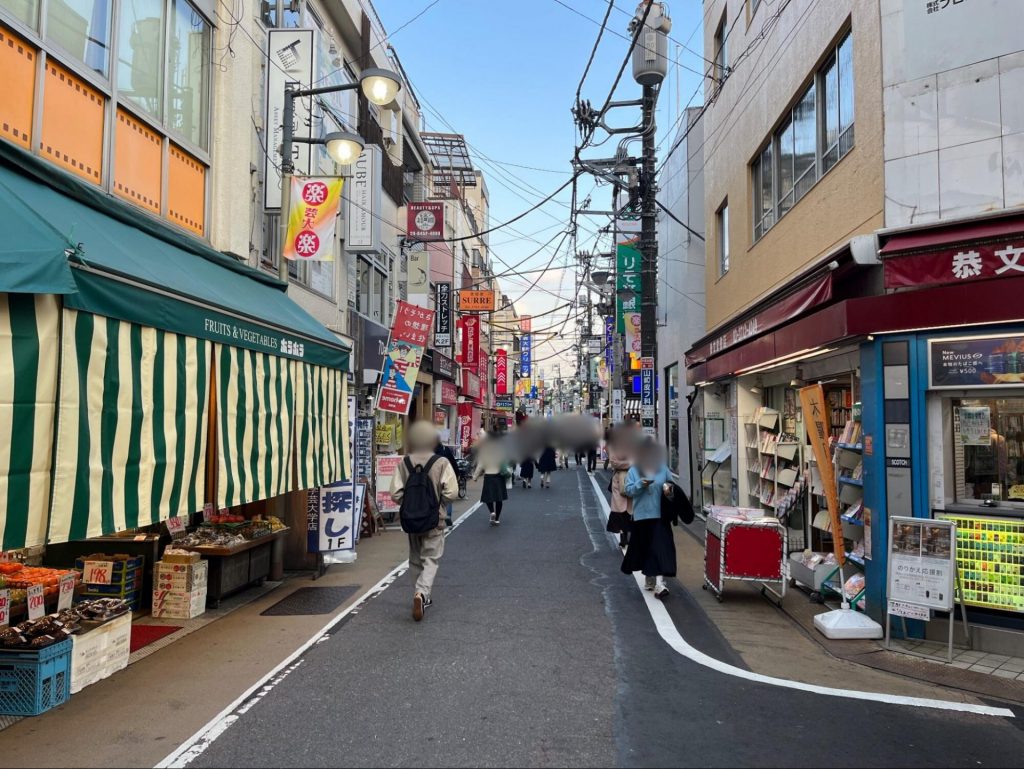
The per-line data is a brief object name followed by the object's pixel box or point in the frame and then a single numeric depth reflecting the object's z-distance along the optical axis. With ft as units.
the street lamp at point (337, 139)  29.48
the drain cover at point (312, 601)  24.81
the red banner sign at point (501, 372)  167.84
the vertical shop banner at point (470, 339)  107.65
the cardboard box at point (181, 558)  23.80
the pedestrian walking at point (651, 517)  26.68
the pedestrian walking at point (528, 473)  73.22
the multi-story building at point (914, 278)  20.48
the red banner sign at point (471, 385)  122.52
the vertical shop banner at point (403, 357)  45.68
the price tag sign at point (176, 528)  25.96
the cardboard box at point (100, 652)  16.34
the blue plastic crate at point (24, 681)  14.90
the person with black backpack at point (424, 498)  24.06
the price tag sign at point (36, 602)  17.76
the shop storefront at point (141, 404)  14.25
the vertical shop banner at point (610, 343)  130.41
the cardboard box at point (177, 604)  23.53
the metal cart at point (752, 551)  25.62
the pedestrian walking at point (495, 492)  46.36
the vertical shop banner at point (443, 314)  83.92
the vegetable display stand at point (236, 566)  24.97
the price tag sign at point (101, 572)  22.80
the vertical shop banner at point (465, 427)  89.15
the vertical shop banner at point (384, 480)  46.55
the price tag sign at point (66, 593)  19.30
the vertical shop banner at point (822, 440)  25.84
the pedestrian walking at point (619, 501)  32.63
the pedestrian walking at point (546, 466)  67.96
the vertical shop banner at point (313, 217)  32.40
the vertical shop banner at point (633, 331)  80.33
